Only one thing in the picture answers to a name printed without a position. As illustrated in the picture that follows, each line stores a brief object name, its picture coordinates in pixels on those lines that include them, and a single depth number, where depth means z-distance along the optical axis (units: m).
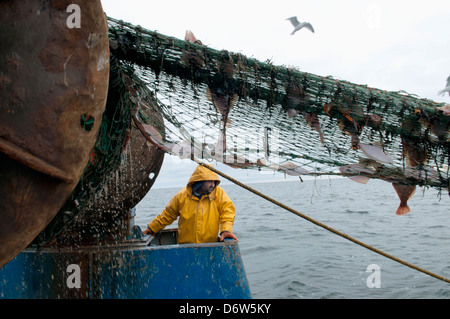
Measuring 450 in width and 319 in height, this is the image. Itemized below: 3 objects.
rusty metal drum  1.45
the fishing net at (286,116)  2.58
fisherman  4.67
